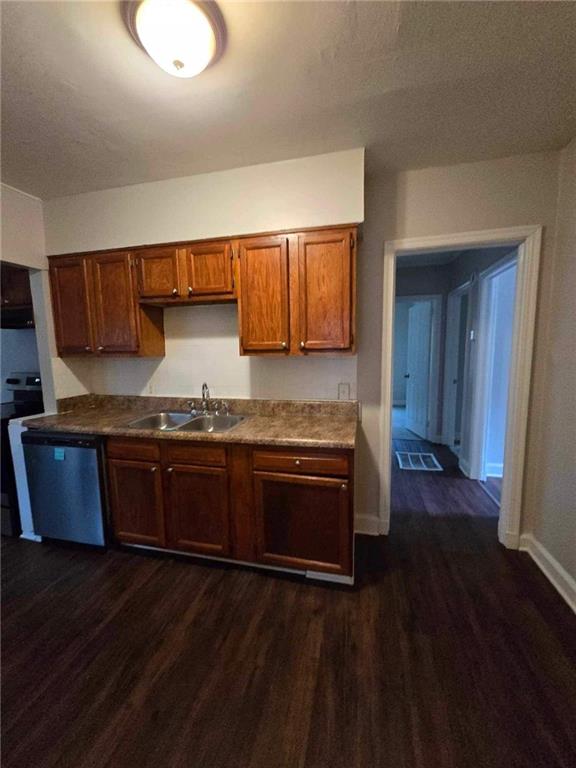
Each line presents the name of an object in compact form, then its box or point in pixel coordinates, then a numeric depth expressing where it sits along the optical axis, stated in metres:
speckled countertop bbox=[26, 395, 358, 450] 1.89
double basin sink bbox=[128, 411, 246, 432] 2.41
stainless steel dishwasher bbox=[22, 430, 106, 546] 2.22
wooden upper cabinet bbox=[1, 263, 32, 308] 2.77
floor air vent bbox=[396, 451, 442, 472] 3.72
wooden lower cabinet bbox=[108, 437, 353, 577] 1.85
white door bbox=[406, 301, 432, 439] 4.84
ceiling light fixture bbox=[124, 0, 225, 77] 1.08
